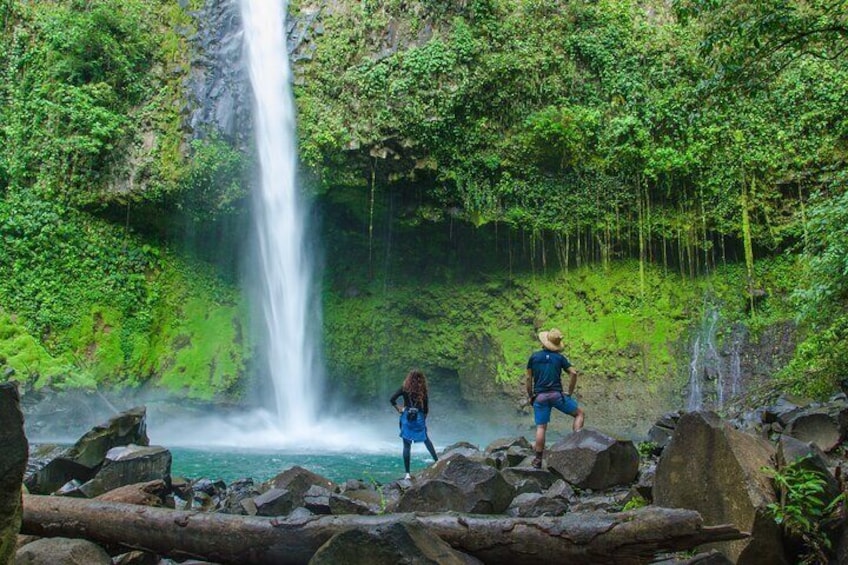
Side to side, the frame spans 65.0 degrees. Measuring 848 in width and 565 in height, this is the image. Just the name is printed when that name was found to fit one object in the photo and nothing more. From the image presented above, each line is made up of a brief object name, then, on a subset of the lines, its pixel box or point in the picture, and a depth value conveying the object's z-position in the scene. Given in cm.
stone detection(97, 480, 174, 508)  389
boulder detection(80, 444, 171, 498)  507
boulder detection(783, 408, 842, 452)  558
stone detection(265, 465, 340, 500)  559
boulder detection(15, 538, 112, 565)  296
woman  789
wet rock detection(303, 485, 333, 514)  463
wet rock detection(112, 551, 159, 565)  333
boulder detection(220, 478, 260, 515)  510
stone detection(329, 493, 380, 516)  446
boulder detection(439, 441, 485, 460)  838
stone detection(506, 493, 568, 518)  455
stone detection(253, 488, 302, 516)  474
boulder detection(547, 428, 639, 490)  569
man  698
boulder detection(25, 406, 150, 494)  585
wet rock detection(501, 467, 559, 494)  539
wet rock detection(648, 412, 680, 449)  746
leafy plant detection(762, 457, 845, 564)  299
